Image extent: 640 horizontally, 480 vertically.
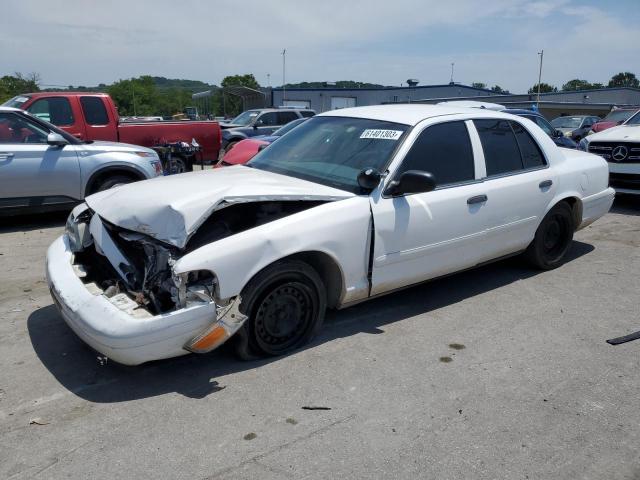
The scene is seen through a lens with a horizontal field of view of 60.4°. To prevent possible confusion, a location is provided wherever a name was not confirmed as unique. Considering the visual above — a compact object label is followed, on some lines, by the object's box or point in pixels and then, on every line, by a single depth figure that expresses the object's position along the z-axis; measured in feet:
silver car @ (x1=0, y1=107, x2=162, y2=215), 22.77
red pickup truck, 31.09
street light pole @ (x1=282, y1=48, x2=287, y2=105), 153.69
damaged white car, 10.55
